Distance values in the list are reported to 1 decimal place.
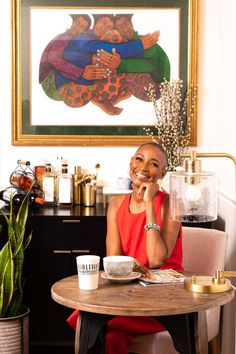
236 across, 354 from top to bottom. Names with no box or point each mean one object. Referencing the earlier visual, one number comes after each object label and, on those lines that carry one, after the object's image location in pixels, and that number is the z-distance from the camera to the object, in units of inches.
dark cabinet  167.6
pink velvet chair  135.9
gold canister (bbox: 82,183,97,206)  181.0
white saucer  112.6
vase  157.8
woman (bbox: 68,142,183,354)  125.2
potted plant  157.3
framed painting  184.4
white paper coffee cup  109.1
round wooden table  100.8
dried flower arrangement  180.4
